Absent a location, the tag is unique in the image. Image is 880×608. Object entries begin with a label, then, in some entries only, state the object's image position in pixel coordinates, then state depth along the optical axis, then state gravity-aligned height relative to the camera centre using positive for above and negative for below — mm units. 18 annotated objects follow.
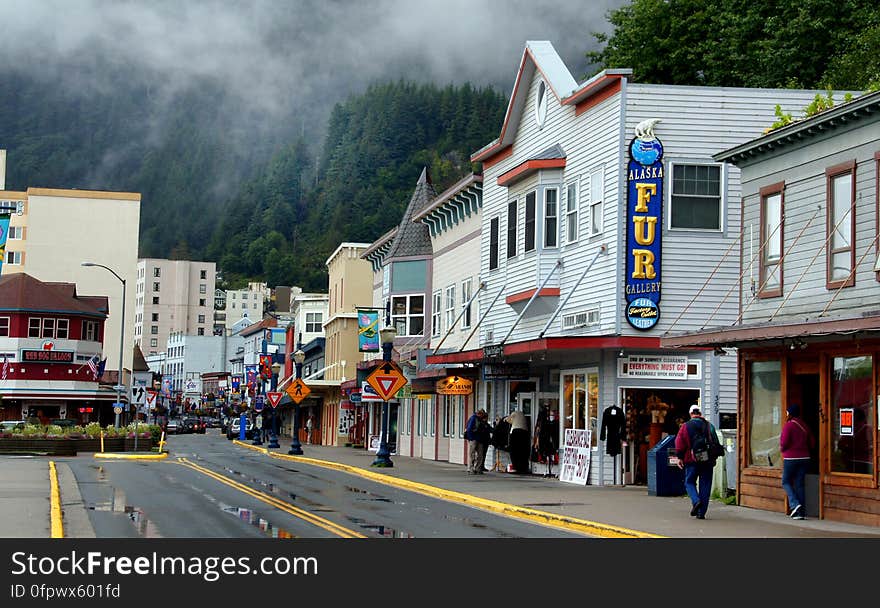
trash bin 25359 -1123
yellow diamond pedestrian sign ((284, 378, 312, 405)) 49062 +708
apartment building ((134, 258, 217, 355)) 196125 +16161
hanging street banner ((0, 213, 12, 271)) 39562 +5626
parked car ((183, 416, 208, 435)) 119625 -1860
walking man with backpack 20000 -599
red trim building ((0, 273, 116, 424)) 87875 +3626
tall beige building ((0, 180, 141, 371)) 115312 +15234
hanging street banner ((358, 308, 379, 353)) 52156 +3401
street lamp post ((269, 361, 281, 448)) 59044 -1071
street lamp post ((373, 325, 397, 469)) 36619 -907
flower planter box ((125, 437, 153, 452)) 54969 -1725
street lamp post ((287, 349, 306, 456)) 49500 -697
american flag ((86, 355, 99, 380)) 75188 +2275
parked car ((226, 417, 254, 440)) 87375 -1686
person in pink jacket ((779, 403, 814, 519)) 20141 -542
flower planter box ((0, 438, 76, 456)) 48938 -1737
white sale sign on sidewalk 30156 -1015
